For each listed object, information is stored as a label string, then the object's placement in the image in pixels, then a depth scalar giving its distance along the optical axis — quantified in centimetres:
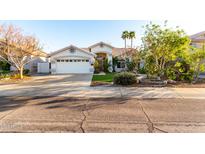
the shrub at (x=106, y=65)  2431
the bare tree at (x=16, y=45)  1416
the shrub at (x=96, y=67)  2259
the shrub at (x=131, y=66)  2094
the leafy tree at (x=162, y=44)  1043
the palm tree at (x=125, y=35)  2580
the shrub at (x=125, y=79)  1128
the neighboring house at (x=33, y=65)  2550
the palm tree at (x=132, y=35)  2572
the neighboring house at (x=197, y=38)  1914
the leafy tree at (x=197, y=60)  1121
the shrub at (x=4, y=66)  2590
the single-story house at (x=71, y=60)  2217
